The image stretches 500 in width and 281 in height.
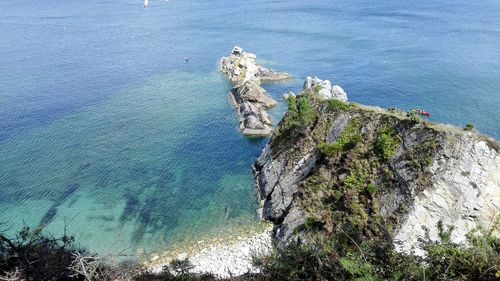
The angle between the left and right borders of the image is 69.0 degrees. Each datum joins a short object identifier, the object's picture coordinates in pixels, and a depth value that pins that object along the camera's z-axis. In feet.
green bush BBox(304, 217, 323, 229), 117.24
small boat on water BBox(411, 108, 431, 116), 218.59
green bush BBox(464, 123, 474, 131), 109.81
